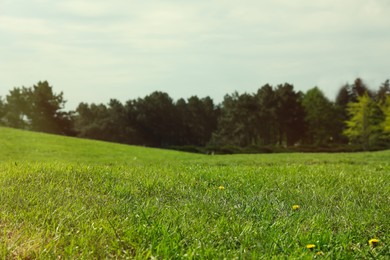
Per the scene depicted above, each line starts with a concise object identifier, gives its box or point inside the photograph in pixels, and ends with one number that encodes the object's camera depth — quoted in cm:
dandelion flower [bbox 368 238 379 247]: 344
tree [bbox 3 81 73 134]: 6306
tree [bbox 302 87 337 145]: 6756
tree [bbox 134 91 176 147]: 7356
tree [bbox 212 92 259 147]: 6969
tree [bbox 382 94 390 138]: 4798
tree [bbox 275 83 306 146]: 6712
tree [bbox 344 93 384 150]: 5266
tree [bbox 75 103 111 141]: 7131
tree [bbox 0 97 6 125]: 6656
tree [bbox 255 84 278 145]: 6731
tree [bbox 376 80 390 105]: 7575
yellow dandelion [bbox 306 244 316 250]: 323
